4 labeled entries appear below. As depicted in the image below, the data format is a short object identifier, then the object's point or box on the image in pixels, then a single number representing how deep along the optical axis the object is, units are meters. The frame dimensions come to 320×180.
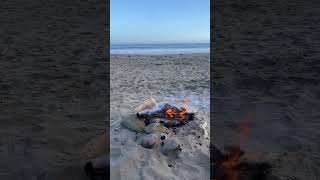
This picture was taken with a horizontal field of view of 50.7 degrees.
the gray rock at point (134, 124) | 4.22
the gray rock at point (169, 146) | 3.58
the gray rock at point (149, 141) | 3.68
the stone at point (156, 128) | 4.02
